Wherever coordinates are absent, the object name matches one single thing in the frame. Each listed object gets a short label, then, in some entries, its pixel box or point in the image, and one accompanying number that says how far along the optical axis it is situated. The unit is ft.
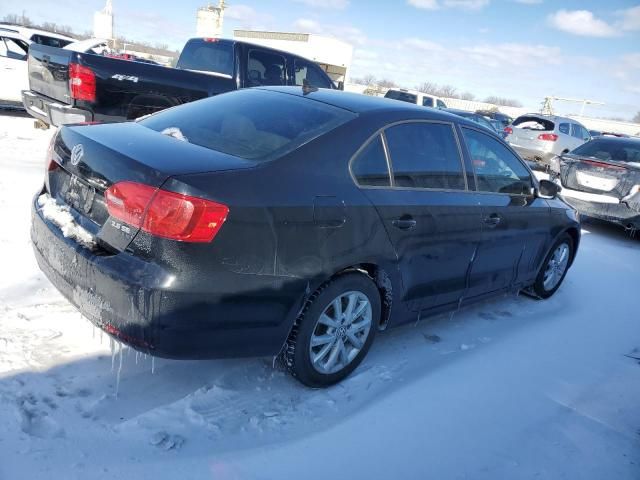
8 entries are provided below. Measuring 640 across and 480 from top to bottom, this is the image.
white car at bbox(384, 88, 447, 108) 69.46
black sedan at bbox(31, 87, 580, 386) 7.47
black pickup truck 20.86
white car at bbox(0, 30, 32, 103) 33.76
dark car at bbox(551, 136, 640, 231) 25.12
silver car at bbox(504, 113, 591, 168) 49.65
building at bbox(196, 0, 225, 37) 173.27
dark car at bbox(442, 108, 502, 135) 51.52
